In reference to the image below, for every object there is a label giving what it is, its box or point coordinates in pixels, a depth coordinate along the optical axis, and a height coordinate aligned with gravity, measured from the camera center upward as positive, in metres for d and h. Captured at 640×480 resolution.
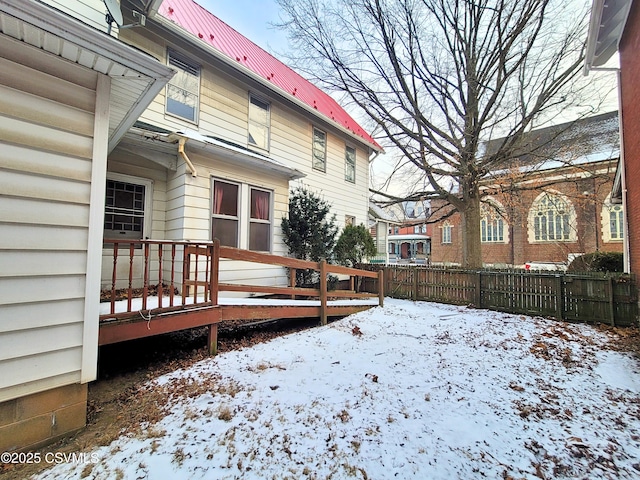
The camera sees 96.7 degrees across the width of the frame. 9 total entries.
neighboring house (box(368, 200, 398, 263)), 13.16 +1.70
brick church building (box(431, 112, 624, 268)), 11.79 +2.78
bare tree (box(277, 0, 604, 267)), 10.27 +7.59
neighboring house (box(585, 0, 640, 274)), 6.36 +4.31
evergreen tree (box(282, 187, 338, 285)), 7.43 +0.70
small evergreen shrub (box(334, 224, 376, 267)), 9.05 +0.38
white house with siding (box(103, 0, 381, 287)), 5.44 +2.14
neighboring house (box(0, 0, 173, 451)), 2.11 +0.39
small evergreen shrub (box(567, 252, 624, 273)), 10.20 -0.09
